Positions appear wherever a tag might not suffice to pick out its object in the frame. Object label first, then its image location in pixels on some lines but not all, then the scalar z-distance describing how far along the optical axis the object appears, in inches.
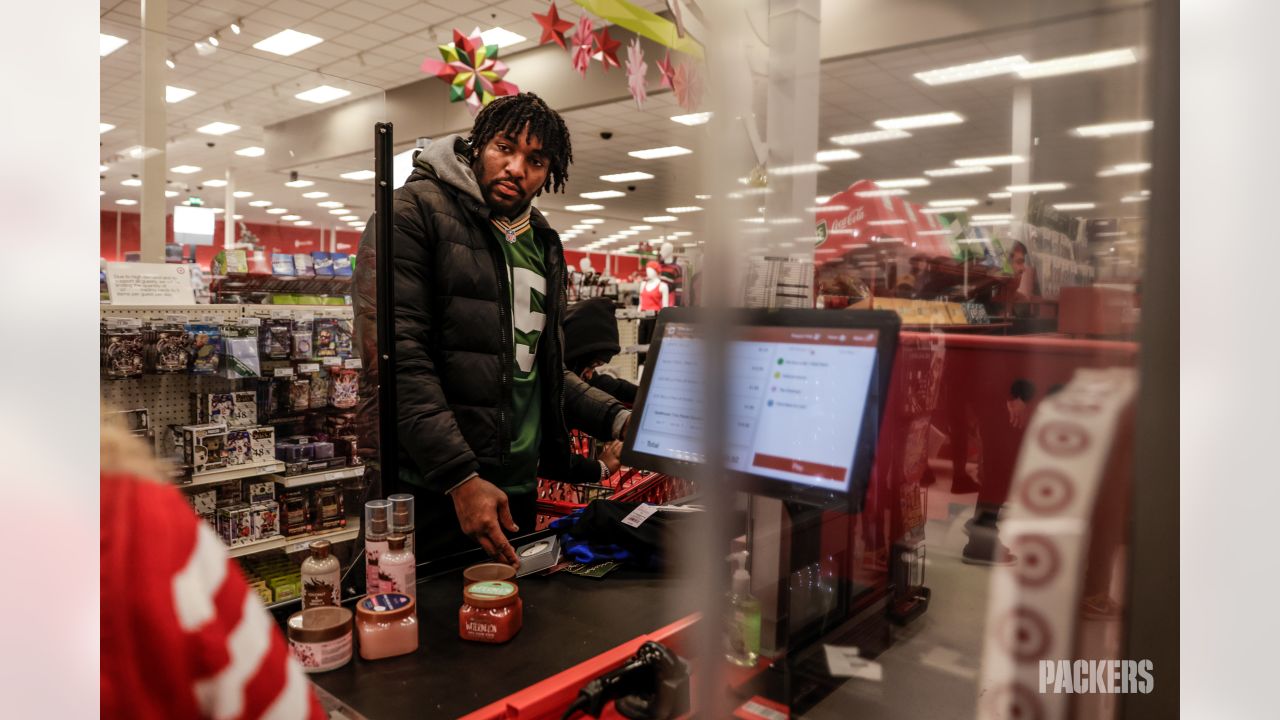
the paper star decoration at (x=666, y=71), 82.2
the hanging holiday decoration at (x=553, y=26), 139.0
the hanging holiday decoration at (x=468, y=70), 167.8
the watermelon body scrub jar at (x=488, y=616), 40.3
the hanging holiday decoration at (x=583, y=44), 129.3
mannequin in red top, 278.2
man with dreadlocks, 60.3
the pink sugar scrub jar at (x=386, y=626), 38.5
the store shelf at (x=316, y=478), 141.2
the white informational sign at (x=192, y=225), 295.6
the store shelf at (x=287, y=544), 136.9
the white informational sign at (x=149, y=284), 127.8
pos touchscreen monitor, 26.2
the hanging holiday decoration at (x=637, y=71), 124.2
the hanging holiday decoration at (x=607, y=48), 135.6
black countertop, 35.4
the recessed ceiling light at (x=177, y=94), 345.3
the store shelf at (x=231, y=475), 130.4
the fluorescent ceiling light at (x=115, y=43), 261.1
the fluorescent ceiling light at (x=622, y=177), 464.0
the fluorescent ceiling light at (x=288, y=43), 278.7
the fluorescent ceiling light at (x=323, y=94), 350.6
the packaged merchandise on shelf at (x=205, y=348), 130.3
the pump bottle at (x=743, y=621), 31.0
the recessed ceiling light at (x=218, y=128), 412.8
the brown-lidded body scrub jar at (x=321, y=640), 36.9
